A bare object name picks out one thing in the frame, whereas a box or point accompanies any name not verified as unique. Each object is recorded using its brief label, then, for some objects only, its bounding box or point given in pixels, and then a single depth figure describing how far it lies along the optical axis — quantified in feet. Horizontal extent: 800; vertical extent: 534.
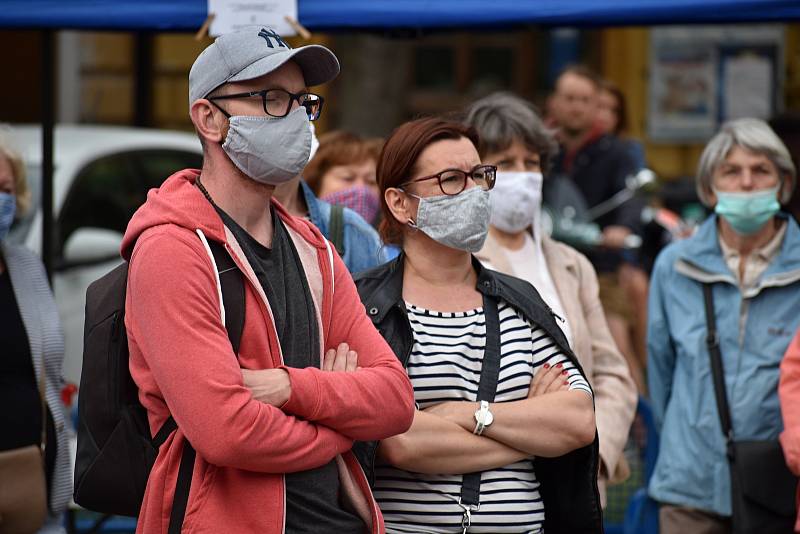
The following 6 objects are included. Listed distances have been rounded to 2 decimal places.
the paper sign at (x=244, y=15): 30.89
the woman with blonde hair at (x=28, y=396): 25.38
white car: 42.88
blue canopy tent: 31.63
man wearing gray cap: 17.81
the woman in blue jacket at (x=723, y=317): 29.91
